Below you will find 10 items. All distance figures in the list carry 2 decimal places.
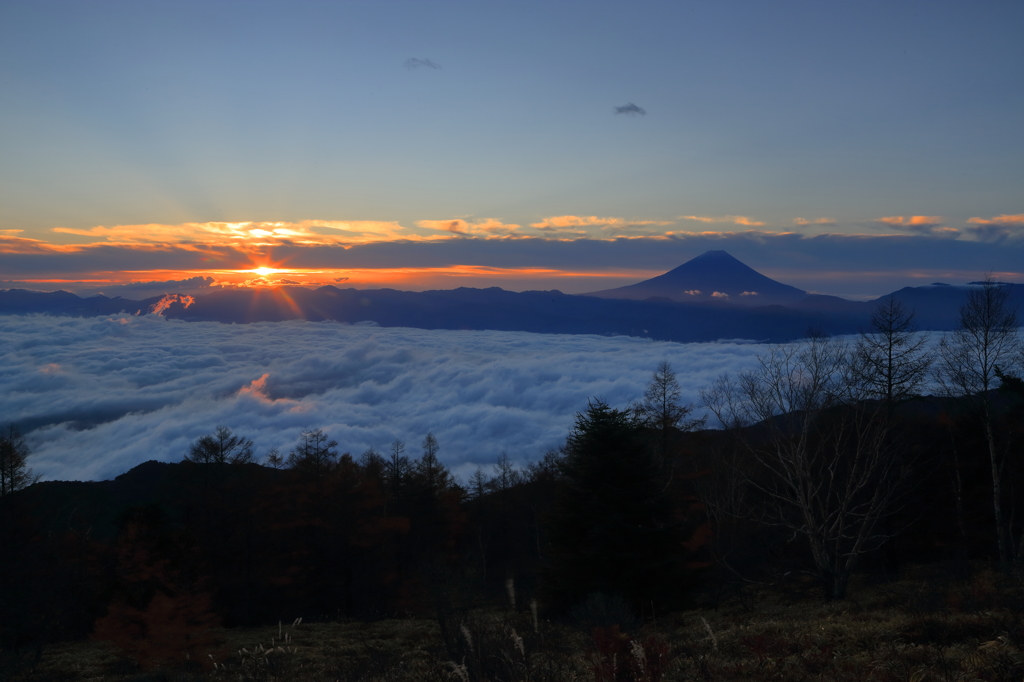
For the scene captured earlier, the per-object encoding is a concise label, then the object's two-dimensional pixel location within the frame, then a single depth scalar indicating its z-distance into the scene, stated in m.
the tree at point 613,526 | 15.95
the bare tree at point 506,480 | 59.41
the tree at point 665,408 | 26.77
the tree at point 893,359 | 19.50
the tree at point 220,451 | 32.16
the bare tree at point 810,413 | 13.71
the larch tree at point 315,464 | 39.78
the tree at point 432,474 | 41.75
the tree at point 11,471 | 24.67
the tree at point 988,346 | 17.38
